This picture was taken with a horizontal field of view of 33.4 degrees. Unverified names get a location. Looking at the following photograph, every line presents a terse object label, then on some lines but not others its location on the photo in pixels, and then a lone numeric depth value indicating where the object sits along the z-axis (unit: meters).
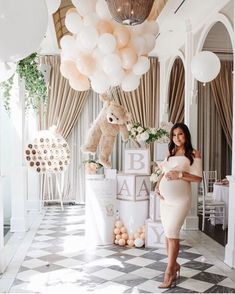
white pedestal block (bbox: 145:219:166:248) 5.00
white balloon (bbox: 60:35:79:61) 4.20
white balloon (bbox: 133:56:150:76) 4.15
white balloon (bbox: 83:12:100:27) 3.92
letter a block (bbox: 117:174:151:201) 5.21
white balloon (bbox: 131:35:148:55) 4.03
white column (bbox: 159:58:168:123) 8.27
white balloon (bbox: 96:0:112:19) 3.84
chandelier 2.64
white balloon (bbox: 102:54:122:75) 3.92
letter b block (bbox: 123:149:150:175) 5.32
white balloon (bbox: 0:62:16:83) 3.07
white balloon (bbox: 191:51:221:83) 3.91
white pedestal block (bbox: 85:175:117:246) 5.15
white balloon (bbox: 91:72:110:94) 4.17
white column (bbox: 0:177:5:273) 4.07
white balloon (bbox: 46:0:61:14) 3.24
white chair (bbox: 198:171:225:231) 6.42
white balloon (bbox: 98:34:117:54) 3.82
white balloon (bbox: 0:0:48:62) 1.89
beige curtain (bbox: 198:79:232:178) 9.00
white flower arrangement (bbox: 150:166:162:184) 5.10
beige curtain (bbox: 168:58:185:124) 8.73
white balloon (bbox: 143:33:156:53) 4.11
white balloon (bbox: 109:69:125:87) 4.04
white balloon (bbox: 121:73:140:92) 4.30
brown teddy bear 5.31
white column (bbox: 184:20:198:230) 6.20
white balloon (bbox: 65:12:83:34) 4.09
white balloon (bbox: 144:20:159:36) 4.14
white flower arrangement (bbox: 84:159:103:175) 5.45
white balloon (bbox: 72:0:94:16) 4.01
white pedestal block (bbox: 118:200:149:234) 5.21
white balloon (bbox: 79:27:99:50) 3.84
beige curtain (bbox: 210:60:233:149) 8.90
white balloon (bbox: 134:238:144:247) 5.05
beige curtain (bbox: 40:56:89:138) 8.34
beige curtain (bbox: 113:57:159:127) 8.56
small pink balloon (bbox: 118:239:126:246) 5.12
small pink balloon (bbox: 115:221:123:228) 5.23
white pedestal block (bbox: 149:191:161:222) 5.05
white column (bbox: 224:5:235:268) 4.37
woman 3.65
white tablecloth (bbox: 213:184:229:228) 6.45
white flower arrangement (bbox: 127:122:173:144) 5.30
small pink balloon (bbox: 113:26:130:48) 3.90
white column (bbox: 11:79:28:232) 5.91
